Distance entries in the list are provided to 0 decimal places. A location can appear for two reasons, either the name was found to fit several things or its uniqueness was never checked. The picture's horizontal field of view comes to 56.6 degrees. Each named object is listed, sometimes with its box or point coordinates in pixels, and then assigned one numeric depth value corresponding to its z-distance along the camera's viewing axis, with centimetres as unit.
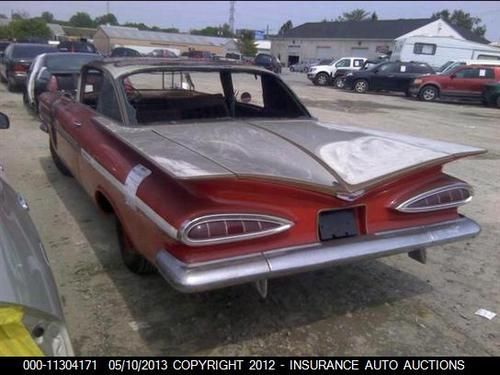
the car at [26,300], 148
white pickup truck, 2677
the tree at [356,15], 8950
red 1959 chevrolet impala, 236
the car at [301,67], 4778
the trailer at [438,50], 2973
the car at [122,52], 2845
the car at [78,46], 2378
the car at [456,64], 1931
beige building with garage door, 4716
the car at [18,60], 1418
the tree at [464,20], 8088
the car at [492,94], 1836
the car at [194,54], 4301
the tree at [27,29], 5784
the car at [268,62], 3357
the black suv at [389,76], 2147
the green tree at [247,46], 6425
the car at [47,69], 979
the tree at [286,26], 8628
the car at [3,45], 2881
